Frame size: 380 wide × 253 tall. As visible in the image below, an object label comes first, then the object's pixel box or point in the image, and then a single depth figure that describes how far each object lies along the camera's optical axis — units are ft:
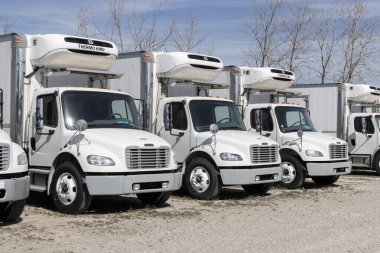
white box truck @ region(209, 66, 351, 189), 47.98
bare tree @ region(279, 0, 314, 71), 113.50
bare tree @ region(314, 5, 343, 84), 119.14
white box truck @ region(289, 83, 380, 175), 63.21
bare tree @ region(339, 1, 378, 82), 117.39
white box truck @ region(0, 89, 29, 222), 26.84
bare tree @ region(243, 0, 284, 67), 111.47
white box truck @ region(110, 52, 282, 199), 39.19
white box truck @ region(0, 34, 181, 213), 31.60
